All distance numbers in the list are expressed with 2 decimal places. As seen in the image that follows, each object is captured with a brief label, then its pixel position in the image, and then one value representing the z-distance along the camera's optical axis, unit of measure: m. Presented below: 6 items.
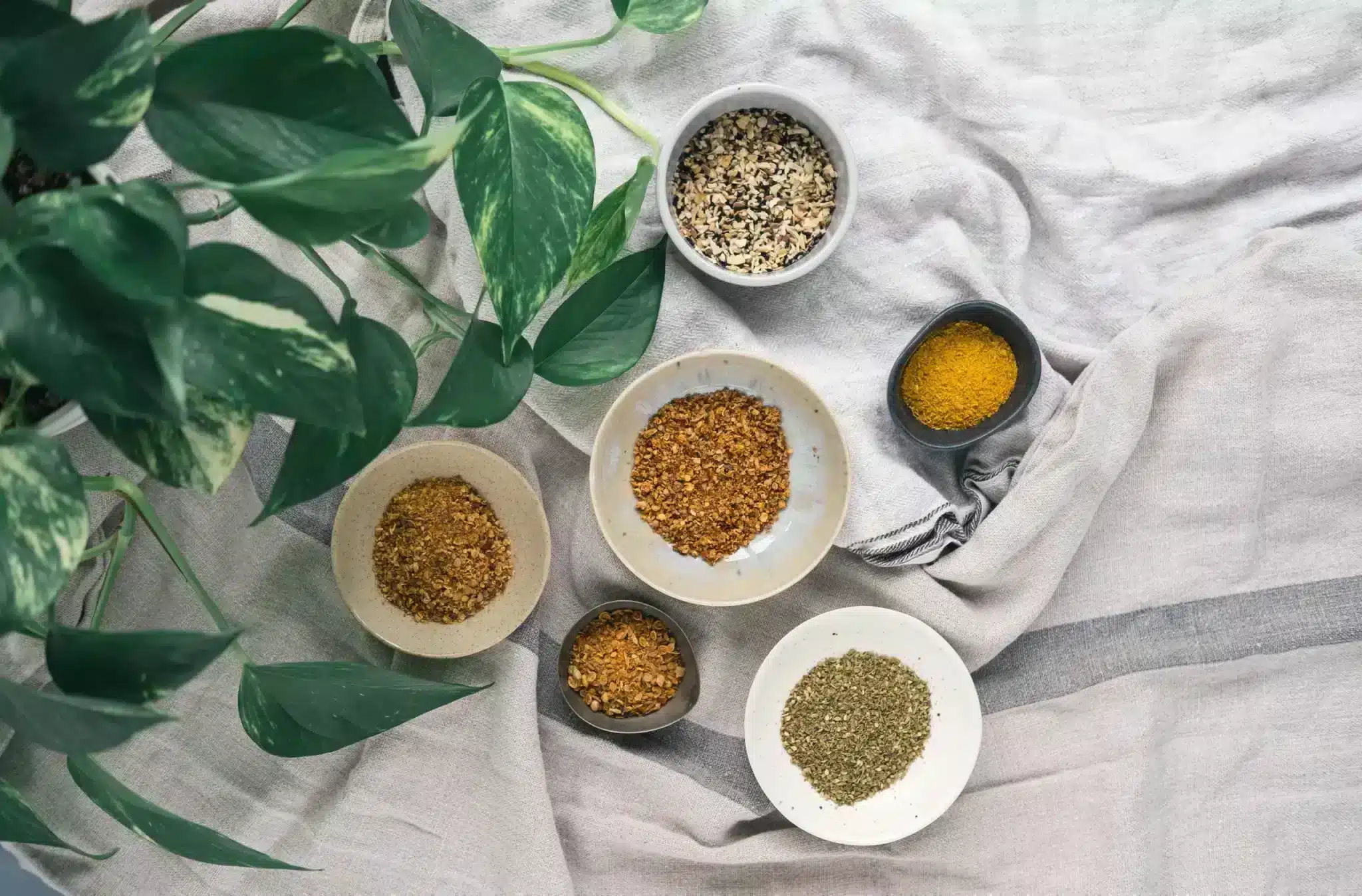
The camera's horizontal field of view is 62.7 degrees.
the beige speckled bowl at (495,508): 1.36
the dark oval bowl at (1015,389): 1.35
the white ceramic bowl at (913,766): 1.40
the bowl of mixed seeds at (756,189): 1.35
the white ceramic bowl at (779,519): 1.36
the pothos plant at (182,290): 0.70
